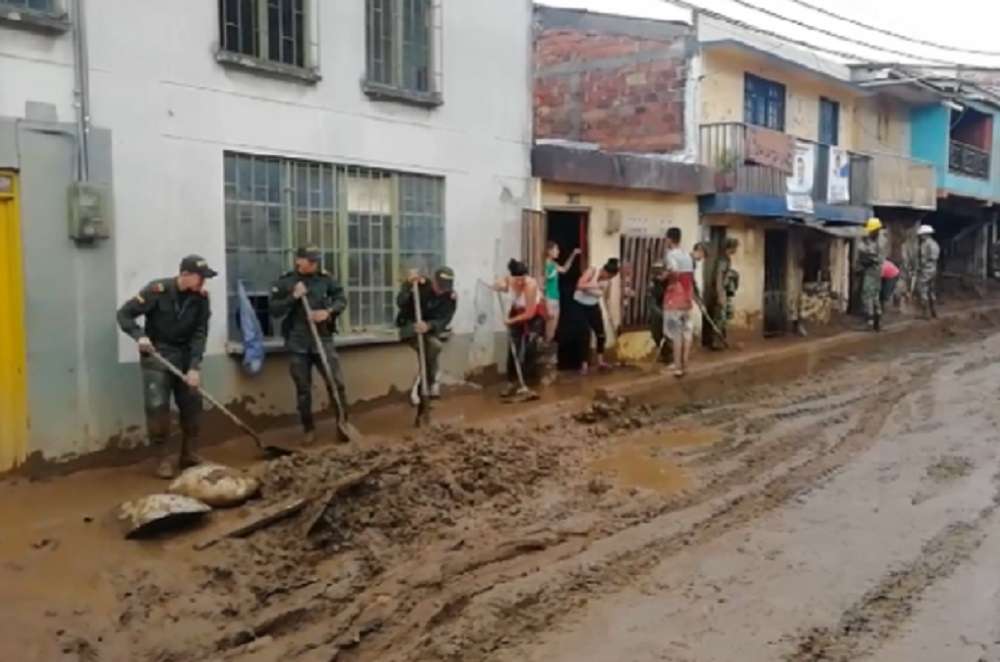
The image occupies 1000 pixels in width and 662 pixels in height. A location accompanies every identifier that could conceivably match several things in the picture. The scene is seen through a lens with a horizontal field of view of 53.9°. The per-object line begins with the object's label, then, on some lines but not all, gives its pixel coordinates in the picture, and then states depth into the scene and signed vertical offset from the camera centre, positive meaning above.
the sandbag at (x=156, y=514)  6.06 -1.66
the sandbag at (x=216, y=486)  6.59 -1.61
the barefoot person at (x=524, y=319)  11.22 -0.82
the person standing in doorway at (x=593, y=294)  12.39 -0.59
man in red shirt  12.00 -0.59
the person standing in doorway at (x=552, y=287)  12.05 -0.48
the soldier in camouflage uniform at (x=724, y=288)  15.86 -0.64
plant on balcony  16.25 +1.26
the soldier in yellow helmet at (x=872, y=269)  18.14 -0.38
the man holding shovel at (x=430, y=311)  9.43 -0.61
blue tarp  8.57 -0.80
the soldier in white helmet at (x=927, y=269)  20.70 -0.44
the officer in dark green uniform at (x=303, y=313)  8.33 -0.55
